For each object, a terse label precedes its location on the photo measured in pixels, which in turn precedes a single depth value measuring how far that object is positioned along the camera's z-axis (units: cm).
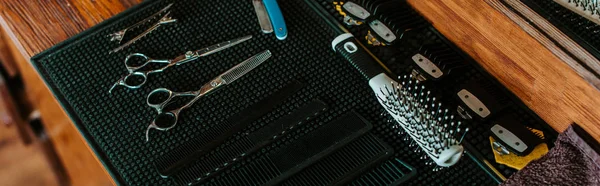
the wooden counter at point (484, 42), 96
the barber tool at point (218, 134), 101
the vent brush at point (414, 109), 98
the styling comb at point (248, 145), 100
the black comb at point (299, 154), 99
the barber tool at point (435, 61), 108
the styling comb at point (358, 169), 98
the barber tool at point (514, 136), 99
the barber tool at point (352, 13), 116
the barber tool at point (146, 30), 116
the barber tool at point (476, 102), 104
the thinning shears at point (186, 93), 106
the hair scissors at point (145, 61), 111
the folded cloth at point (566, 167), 94
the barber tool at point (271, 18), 116
